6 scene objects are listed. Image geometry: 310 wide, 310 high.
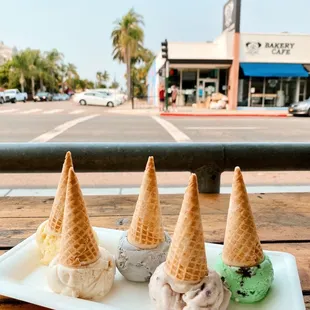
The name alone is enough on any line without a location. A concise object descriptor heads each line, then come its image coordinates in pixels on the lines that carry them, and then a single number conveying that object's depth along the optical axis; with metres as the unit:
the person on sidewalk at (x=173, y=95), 20.83
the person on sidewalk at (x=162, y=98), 21.11
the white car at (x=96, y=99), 29.53
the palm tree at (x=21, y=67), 57.91
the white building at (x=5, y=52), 75.04
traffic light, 16.73
